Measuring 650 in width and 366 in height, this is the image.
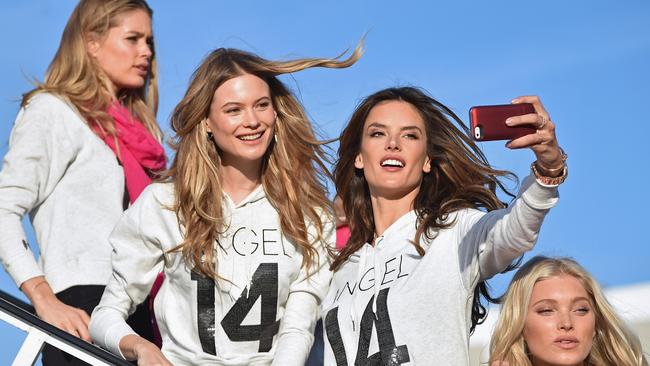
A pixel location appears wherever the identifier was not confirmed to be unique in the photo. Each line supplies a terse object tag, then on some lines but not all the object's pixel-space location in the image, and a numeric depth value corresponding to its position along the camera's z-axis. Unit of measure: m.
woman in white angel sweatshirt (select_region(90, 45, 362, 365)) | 8.55
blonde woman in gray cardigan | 9.35
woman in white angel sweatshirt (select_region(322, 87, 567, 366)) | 7.64
